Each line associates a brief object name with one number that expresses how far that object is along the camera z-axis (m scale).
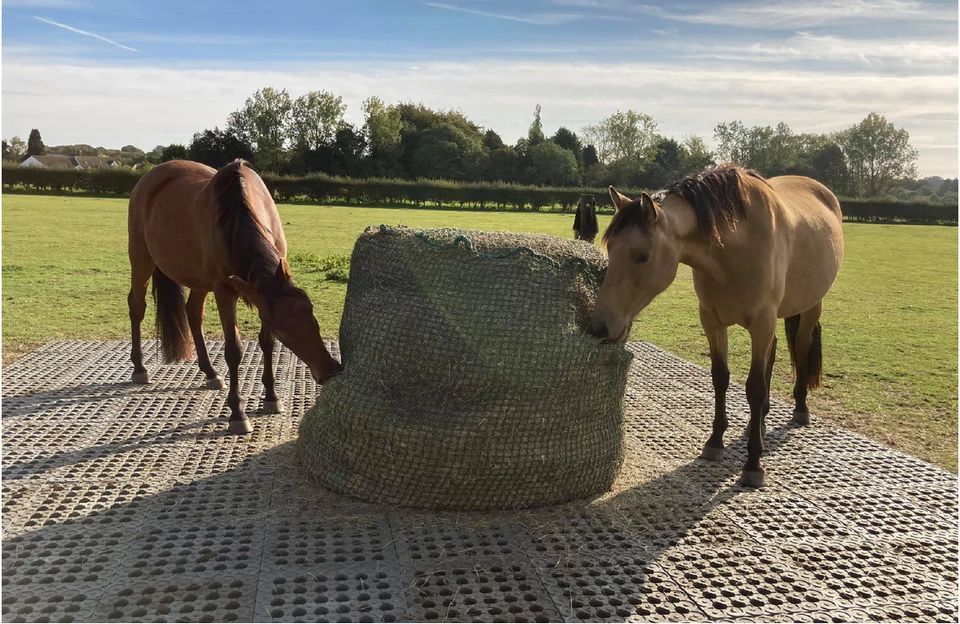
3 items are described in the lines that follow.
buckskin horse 3.73
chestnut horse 4.07
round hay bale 3.59
